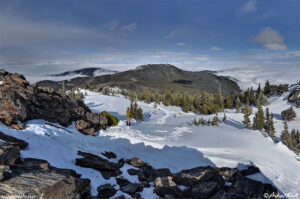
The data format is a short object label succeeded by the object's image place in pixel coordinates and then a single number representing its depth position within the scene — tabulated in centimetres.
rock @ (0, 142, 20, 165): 632
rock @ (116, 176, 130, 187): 871
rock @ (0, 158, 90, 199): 548
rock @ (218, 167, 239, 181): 968
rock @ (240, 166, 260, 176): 1148
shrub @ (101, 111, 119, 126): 2043
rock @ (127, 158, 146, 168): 1096
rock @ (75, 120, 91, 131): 1625
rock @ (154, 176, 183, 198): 799
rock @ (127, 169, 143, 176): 980
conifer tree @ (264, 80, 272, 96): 7307
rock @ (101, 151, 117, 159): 1180
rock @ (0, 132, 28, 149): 878
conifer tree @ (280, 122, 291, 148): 2324
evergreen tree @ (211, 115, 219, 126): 3113
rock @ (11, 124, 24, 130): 1124
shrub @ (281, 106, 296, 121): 4268
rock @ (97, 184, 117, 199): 755
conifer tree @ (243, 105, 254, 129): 3142
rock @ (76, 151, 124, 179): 926
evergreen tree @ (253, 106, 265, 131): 3089
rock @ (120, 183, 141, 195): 804
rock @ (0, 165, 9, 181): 565
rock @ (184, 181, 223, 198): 782
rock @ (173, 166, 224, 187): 869
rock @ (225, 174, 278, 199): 772
